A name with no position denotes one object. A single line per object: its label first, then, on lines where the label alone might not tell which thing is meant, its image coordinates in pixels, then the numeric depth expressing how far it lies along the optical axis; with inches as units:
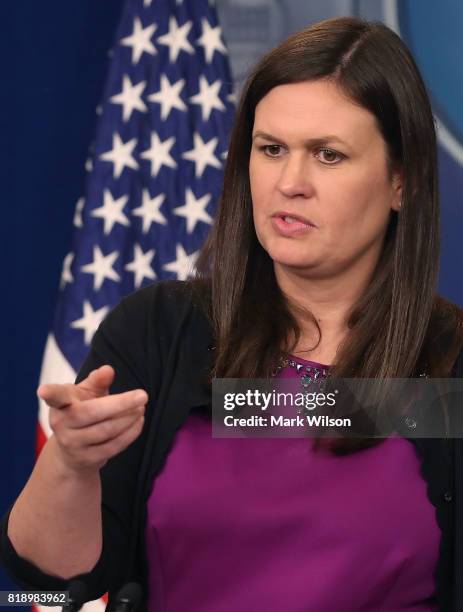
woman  132.3
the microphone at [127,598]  124.5
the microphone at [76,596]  124.0
